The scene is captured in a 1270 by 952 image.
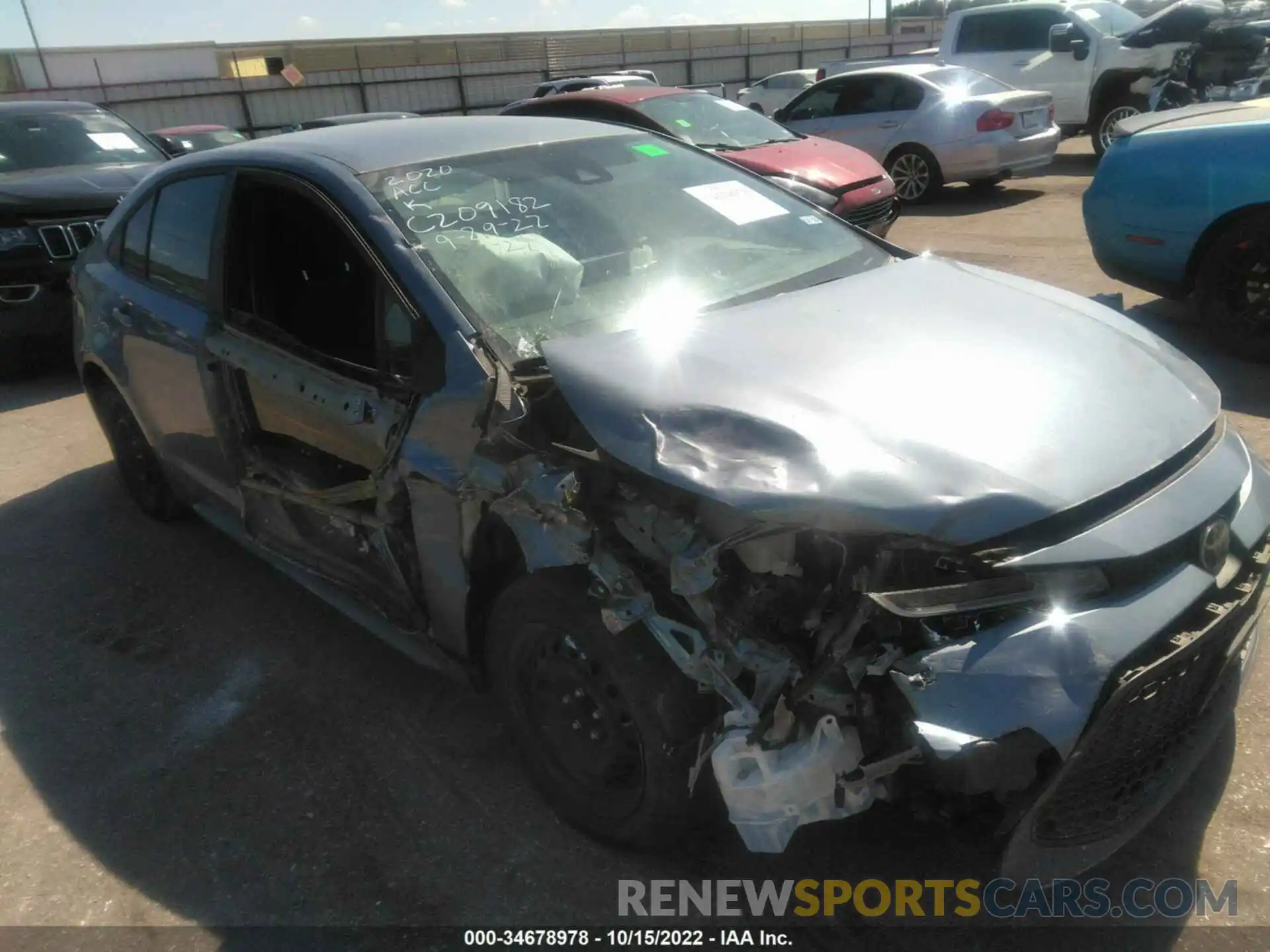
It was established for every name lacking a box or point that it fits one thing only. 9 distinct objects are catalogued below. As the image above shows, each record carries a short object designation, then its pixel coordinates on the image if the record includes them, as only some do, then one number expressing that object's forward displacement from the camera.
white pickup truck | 10.53
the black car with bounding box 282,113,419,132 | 13.13
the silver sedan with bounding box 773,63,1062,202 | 9.90
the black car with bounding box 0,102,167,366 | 6.43
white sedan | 17.56
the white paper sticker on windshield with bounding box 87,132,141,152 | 7.65
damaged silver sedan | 1.84
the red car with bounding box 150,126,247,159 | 13.00
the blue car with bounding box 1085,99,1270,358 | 4.80
